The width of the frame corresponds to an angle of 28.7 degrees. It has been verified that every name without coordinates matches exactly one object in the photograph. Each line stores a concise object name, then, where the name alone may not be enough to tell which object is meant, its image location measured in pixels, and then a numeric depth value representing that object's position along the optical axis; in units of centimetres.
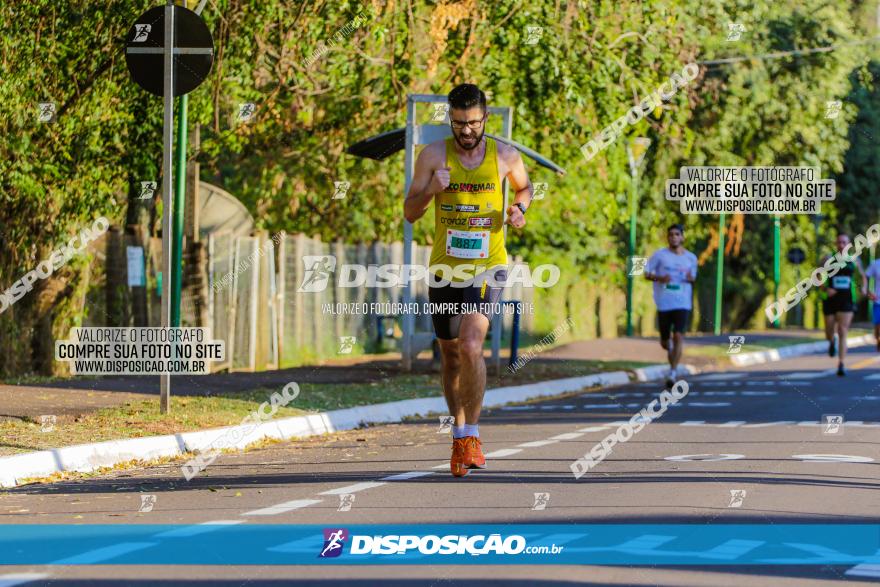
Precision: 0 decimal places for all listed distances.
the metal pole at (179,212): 1756
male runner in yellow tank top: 1051
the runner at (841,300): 2473
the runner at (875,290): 2622
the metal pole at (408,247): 2094
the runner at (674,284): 2119
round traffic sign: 1462
